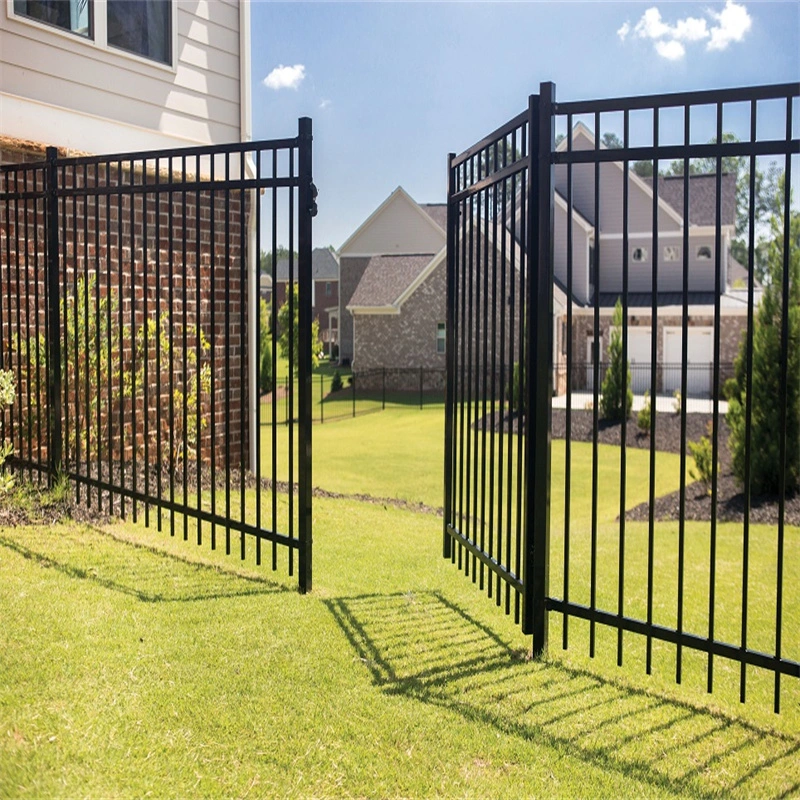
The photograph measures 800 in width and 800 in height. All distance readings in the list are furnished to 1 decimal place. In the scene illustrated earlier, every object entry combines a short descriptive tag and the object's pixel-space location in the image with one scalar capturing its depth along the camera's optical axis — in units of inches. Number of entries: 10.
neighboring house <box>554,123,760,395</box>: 1045.8
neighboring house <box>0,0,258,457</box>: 288.0
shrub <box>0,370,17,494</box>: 231.5
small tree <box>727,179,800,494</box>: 412.8
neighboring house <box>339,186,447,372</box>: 1127.0
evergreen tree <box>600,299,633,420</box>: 717.3
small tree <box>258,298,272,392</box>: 834.8
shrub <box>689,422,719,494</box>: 422.3
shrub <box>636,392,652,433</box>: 655.8
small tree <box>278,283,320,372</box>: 961.2
